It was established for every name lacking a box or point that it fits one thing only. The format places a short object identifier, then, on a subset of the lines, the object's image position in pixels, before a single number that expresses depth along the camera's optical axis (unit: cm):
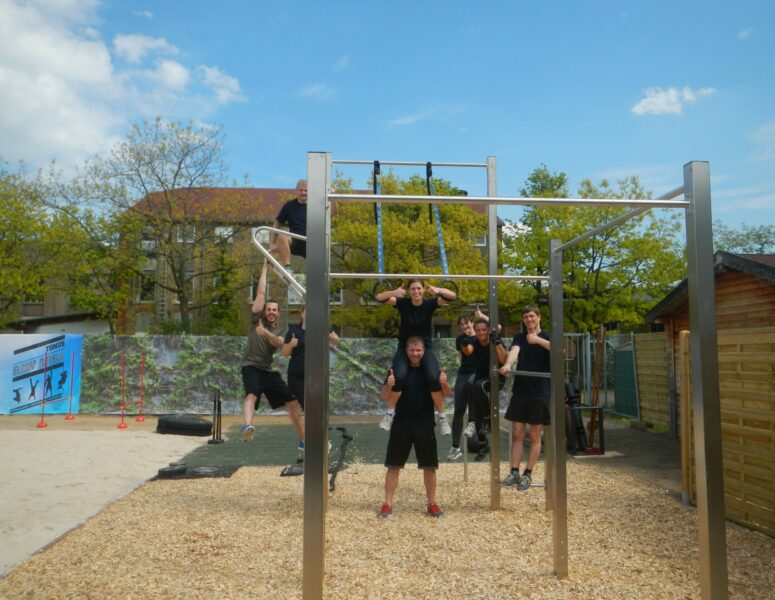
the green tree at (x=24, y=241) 2055
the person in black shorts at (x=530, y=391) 498
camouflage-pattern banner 1291
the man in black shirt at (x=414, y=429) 452
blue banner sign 1255
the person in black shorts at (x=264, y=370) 557
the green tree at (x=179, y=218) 1950
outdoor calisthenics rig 235
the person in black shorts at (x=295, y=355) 559
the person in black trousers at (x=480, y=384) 587
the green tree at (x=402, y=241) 1886
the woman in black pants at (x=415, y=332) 452
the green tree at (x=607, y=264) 1984
